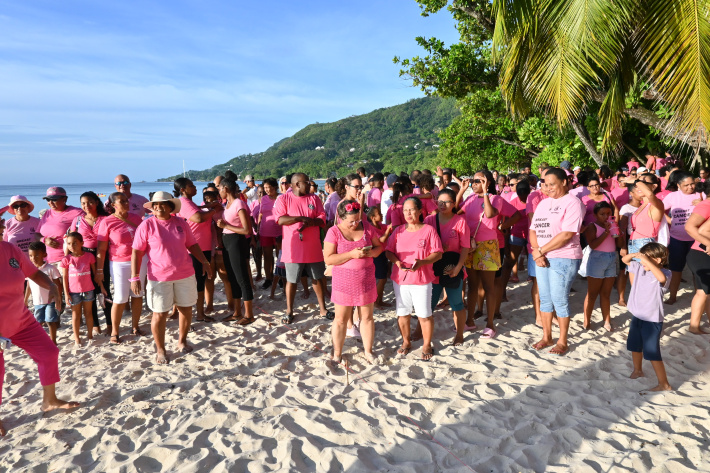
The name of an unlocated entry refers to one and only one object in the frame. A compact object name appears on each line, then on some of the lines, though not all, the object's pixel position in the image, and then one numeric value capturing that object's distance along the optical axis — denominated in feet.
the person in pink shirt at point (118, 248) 16.19
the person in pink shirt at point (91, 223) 16.79
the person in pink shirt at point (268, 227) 22.26
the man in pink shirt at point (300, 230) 17.58
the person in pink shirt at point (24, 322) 10.40
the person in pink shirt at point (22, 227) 17.43
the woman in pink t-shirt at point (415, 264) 13.69
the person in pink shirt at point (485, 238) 15.72
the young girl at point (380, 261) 15.71
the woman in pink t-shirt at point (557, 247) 13.71
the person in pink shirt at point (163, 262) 14.19
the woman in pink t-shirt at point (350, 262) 13.41
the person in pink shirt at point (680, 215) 16.67
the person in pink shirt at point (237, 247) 17.58
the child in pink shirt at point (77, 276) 16.12
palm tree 17.84
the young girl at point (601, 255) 15.57
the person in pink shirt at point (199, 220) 17.40
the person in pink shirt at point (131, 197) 19.02
